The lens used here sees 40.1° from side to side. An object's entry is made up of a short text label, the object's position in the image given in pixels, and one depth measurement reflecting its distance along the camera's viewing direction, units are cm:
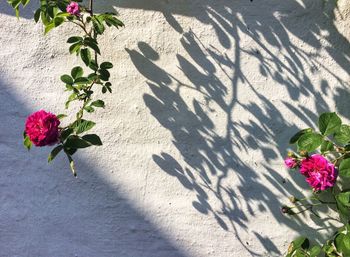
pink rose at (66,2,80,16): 187
